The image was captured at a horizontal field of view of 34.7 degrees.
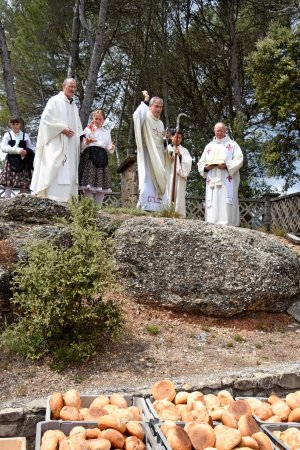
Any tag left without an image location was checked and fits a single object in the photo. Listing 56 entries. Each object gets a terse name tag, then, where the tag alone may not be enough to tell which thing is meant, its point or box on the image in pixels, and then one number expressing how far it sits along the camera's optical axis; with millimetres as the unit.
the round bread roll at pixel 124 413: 2258
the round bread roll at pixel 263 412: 2396
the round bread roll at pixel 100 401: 2508
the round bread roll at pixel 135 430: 2151
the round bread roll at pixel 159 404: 2473
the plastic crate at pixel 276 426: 2195
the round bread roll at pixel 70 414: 2332
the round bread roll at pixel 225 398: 2590
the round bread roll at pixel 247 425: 2133
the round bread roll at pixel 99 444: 1996
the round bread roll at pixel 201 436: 2006
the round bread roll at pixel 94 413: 2330
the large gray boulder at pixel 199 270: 5598
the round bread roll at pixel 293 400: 2543
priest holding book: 8258
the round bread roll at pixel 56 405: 2434
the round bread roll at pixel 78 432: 2100
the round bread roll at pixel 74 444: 1971
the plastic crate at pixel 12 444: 2192
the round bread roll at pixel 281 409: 2449
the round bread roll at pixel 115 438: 2074
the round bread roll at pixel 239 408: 2330
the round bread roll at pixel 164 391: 2646
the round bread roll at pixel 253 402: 2510
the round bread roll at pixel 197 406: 2355
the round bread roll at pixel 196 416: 2244
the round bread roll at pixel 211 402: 2512
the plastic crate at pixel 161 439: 1943
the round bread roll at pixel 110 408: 2360
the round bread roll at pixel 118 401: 2505
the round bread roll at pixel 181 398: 2598
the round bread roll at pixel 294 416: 2408
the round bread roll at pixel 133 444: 2043
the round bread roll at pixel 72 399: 2501
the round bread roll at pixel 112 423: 2160
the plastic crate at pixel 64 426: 2148
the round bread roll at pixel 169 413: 2320
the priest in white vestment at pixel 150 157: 7762
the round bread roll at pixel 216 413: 2321
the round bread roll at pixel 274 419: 2371
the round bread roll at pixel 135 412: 2344
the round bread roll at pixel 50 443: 1984
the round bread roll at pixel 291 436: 2084
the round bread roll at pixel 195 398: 2523
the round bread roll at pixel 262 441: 2039
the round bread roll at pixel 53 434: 2062
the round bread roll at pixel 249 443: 2004
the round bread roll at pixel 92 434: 2123
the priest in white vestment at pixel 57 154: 7031
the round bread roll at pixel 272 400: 2627
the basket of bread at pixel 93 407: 2338
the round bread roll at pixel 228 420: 2221
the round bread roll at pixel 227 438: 2010
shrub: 4230
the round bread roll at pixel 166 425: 2083
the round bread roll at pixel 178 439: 1954
